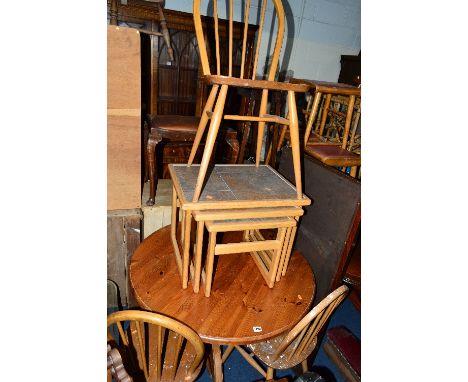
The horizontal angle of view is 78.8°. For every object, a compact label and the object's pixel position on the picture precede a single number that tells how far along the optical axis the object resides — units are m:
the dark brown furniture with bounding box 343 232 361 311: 2.28
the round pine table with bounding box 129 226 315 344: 1.32
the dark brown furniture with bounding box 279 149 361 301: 1.71
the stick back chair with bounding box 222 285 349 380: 1.34
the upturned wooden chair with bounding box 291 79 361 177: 2.34
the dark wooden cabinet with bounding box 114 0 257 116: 3.06
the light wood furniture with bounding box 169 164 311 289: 1.30
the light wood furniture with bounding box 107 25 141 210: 1.68
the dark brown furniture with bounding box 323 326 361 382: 1.78
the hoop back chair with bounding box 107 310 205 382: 1.09
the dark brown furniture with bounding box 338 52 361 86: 4.37
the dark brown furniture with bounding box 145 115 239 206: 2.13
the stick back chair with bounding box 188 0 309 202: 1.22
